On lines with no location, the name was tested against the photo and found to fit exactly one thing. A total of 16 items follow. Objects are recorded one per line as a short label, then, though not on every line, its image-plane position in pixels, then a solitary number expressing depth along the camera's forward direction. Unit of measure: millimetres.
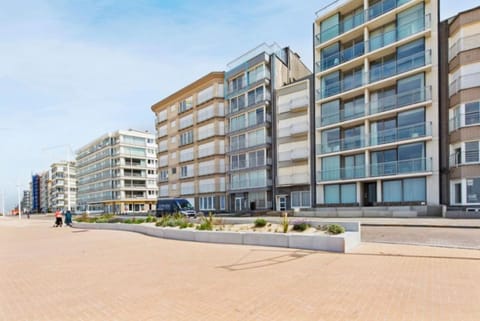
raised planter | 9617
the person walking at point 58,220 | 27375
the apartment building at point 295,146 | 33250
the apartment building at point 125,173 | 69938
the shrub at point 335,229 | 10627
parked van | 29422
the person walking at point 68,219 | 27172
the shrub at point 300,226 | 11938
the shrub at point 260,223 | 13291
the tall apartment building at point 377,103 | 25266
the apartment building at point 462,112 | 21922
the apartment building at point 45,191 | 124000
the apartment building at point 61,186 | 102825
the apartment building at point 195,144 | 43250
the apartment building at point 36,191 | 140250
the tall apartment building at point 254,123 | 36875
